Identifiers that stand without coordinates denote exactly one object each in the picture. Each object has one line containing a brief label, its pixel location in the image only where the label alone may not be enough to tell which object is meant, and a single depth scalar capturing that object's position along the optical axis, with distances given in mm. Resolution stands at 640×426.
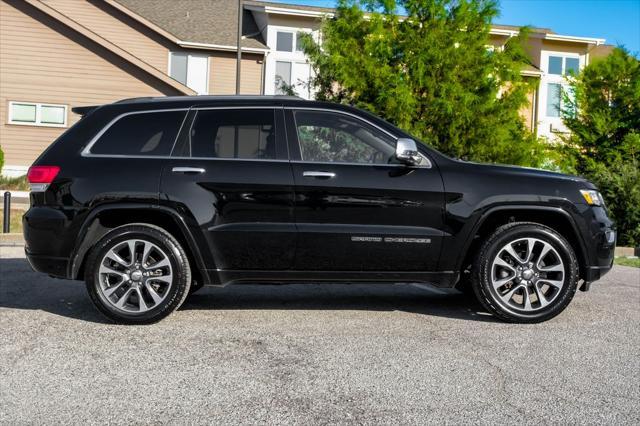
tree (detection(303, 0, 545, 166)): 15797
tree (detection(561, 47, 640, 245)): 19514
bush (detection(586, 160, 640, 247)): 14406
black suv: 5582
